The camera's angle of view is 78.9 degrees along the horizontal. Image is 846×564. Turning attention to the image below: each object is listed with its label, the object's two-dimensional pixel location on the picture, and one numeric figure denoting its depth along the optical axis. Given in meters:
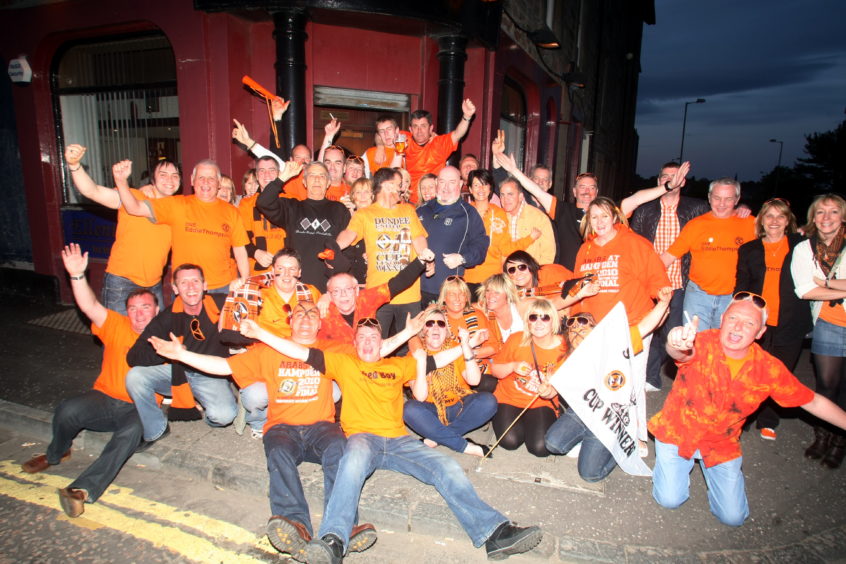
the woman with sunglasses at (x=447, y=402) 4.16
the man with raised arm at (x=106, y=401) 3.79
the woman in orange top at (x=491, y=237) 5.47
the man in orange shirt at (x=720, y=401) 3.37
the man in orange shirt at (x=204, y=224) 4.82
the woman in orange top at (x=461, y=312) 4.54
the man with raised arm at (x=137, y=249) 4.89
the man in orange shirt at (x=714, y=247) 4.96
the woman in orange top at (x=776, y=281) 4.52
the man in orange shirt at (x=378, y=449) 3.13
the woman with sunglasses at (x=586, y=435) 3.81
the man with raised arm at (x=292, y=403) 3.45
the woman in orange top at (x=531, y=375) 4.22
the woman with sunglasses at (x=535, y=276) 4.81
